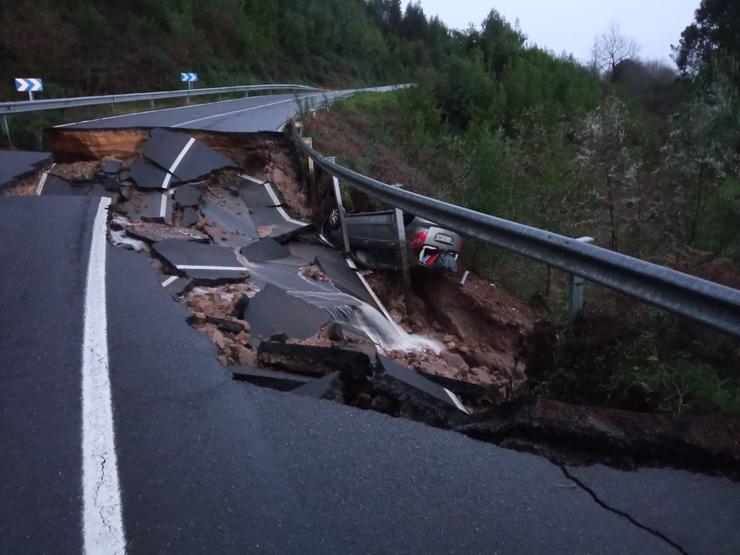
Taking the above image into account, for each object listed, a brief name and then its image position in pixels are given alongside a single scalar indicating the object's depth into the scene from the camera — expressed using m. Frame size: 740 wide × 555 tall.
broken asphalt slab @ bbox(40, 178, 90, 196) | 10.33
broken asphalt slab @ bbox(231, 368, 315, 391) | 4.25
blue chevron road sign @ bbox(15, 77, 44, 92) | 17.91
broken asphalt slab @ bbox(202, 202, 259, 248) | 9.67
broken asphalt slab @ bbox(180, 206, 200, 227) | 9.55
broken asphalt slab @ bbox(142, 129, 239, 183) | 11.38
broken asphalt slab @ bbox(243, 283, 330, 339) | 5.94
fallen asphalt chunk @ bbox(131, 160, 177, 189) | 10.37
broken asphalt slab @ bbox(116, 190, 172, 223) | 9.21
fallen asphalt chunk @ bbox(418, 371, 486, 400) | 5.45
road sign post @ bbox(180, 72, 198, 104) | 29.52
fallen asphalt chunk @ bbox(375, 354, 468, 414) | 4.30
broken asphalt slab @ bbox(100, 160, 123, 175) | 10.77
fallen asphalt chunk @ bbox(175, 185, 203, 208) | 10.22
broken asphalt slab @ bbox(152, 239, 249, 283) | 7.04
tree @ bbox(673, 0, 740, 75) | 31.38
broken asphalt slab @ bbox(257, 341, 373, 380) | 4.61
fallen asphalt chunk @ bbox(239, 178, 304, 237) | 11.16
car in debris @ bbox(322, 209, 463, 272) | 8.90
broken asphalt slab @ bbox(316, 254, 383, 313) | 8.95
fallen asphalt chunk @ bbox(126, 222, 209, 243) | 8.03
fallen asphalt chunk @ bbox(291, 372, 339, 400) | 4.11
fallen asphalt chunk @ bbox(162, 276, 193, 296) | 6.36
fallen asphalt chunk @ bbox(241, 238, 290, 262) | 9.06
